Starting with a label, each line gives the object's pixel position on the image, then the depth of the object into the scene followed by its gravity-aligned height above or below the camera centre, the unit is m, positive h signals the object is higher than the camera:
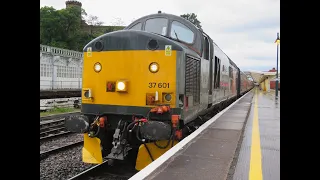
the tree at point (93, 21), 58.20 +13.34
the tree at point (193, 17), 65.35 +15.85
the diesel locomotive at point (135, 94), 5.60 -0.13
